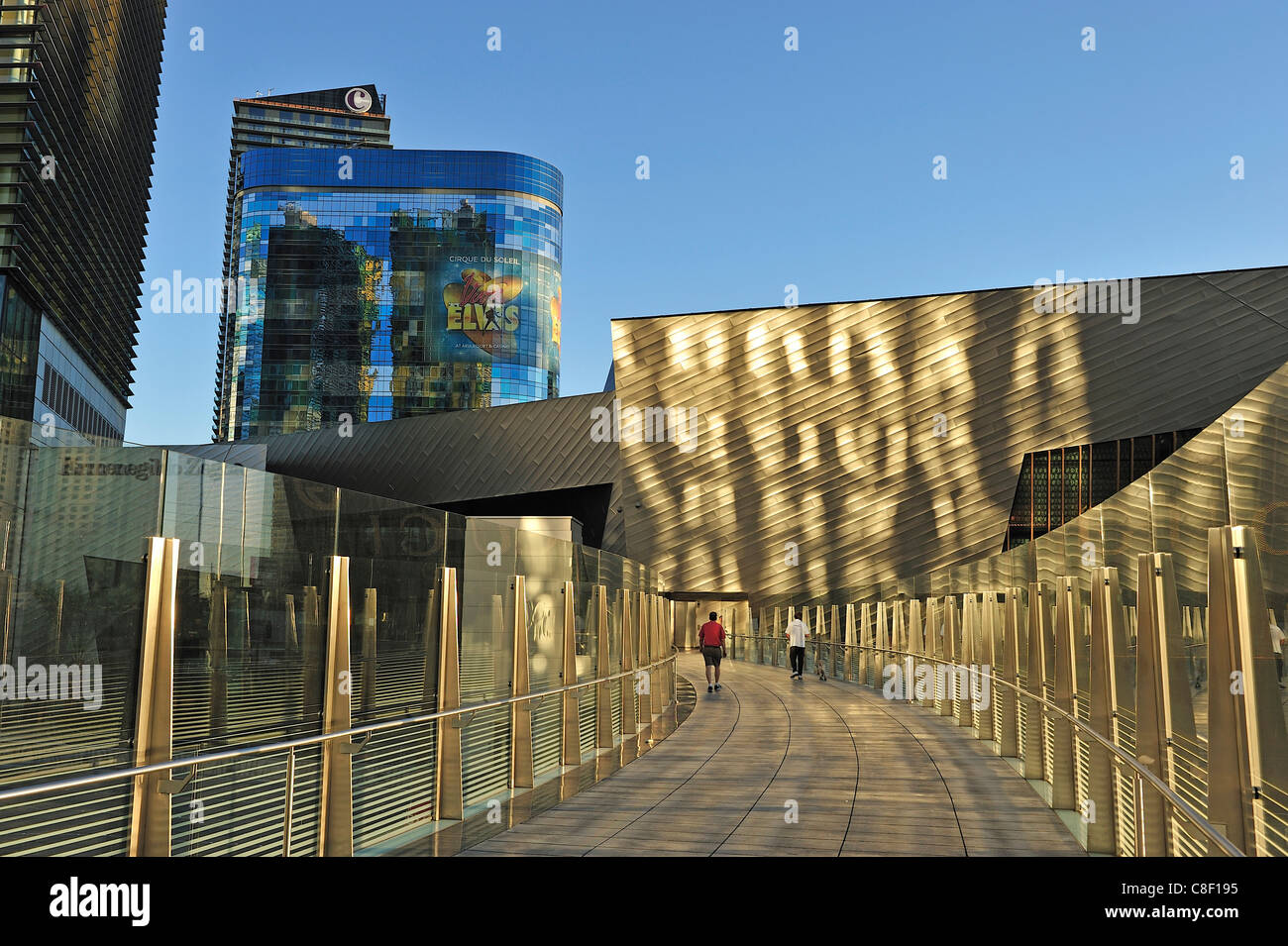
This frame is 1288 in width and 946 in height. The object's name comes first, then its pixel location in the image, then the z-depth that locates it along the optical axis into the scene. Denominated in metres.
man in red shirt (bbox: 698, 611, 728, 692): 18.61
